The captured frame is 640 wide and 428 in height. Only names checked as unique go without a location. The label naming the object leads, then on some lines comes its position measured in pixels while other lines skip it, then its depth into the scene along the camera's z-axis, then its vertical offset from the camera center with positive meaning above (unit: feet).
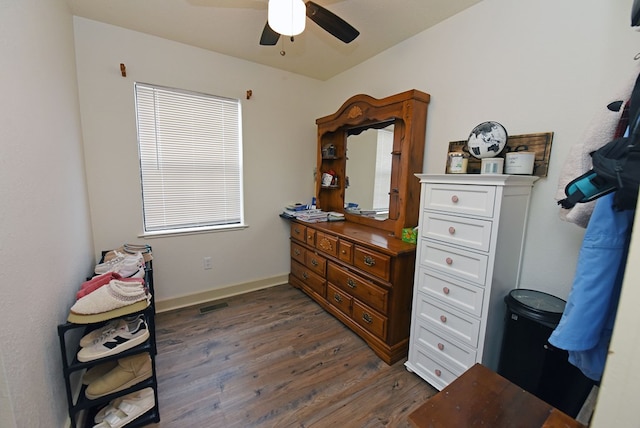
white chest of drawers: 4.65 -1.62
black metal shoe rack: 4.05 -3.51
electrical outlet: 9.16 -3.07
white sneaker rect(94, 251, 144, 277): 5.63 -2.07
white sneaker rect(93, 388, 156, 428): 4.45 -4.18
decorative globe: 5.25 +0.94
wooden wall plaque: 4.97 +0.80
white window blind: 8.05 +0.59
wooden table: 2.63 -2.44
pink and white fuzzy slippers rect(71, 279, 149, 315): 4.15 -2.07
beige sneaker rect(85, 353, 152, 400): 4.31 -3.51
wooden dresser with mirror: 6.40 -1.36
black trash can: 4.24 -2.99
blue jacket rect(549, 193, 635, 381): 2.12 -0.80
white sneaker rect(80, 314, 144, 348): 4.39 -2.81
